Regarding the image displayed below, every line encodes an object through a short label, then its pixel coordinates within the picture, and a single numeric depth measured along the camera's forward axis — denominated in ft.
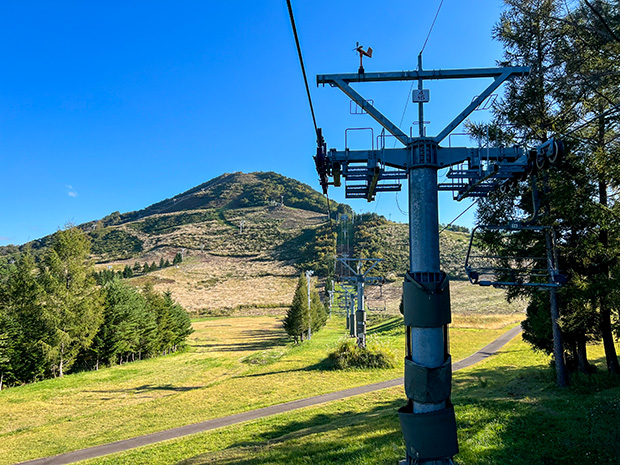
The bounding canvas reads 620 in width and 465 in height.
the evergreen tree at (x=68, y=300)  90.89
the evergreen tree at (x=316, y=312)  153.19
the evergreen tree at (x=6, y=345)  80.75
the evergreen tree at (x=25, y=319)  86.63
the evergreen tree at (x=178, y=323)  141.18
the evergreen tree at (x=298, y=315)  135.33
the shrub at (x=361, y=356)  88.53
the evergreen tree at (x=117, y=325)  107.45
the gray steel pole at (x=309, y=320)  138.72
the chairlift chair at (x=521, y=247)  49.32
